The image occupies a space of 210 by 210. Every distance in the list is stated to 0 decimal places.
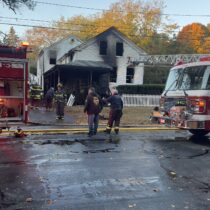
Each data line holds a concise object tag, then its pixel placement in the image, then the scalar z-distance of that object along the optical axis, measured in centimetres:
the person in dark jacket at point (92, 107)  815
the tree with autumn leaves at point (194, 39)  3586
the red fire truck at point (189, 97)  710
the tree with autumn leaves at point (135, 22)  3663
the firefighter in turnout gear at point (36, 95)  1765
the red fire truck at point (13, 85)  730
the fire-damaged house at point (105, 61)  2132
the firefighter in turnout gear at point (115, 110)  877
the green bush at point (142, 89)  2378
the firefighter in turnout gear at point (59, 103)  1174
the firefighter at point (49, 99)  1574
